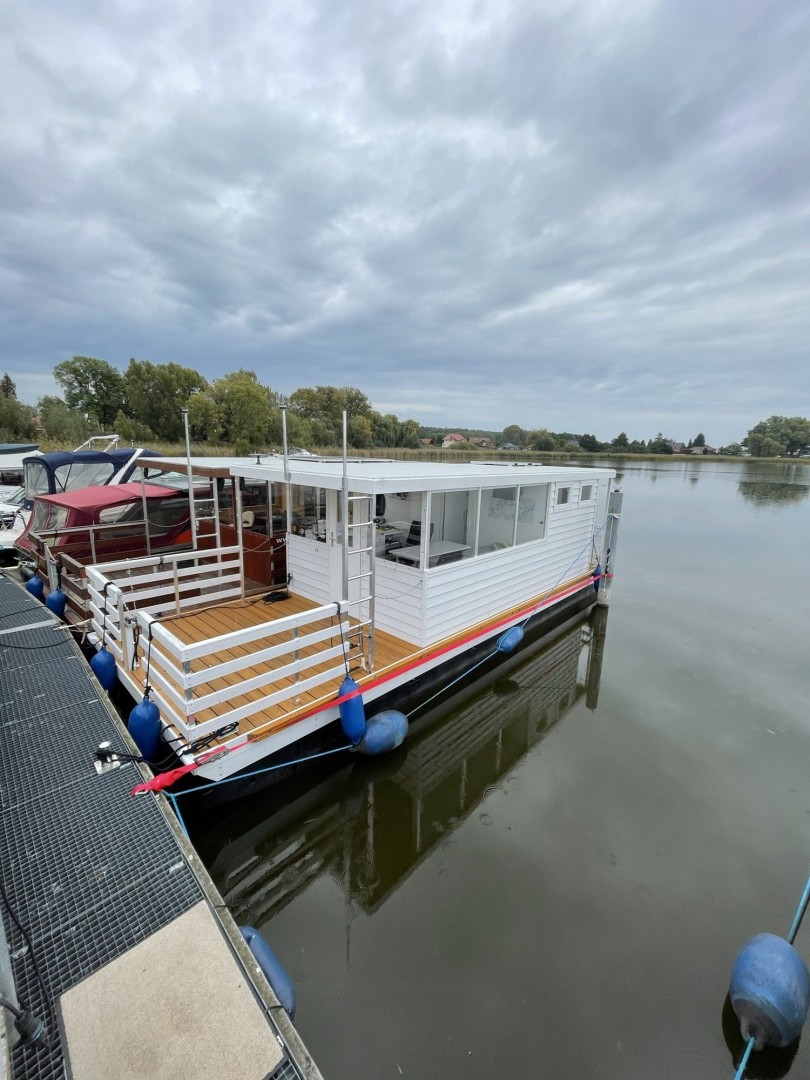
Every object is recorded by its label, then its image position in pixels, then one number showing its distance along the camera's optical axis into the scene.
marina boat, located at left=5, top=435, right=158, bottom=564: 11.01
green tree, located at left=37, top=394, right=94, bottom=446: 36.34
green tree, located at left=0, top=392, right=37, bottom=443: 34.84
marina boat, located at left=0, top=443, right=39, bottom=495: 18.14
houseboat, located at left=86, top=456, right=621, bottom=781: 4.57
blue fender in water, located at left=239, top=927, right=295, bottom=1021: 2.83
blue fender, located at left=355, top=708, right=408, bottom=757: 5.32
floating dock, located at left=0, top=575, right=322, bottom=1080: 2.14
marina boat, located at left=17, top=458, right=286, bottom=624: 7.86
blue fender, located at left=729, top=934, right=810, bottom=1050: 2.90
